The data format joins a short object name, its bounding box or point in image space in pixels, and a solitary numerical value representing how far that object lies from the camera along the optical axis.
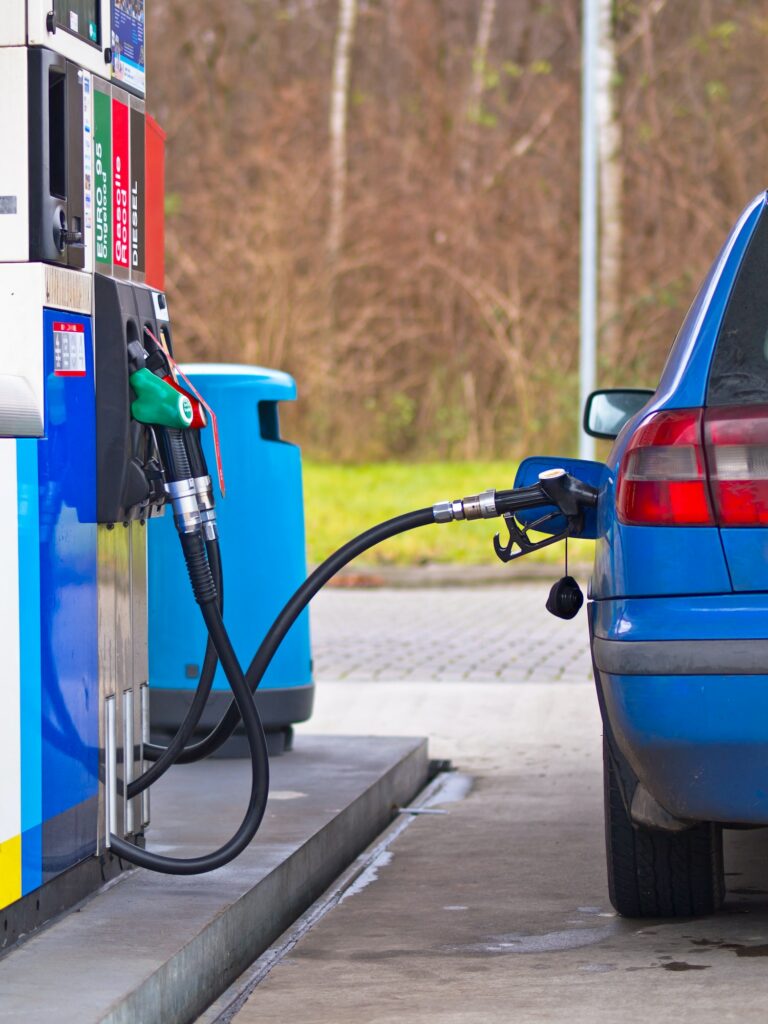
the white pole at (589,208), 17.95
